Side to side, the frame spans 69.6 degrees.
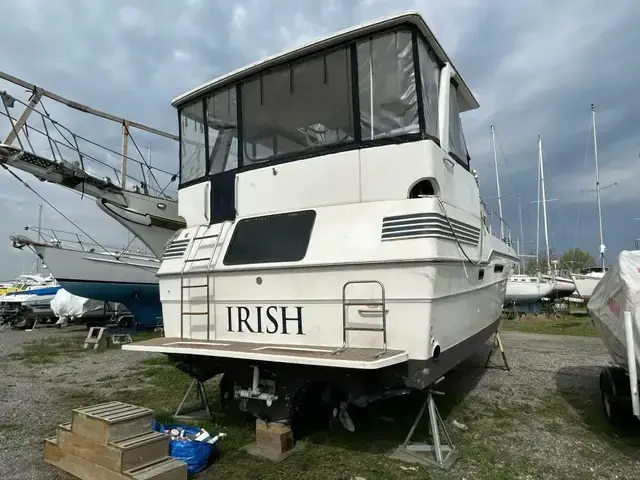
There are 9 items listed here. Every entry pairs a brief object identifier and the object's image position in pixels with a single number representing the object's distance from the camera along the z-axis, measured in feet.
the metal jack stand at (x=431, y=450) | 13.43
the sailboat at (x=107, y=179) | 38.01
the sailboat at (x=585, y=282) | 76.38
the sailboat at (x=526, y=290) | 85.76
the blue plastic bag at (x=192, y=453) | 13.24
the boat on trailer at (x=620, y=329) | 13.64
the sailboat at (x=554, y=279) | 92.63
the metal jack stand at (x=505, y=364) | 26.32
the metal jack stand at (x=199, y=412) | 18.04
